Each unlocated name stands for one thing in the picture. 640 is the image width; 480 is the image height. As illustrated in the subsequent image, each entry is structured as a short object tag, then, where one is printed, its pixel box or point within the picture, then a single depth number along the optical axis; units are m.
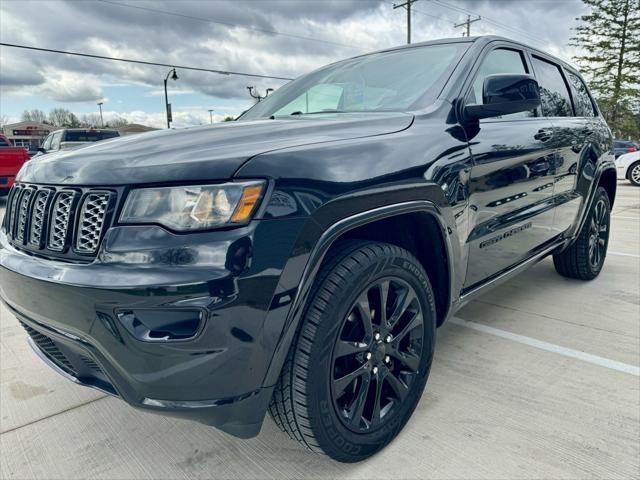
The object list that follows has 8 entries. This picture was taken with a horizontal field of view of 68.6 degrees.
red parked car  9.72
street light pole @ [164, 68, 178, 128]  26.03
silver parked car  12.66
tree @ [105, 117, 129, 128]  50.97
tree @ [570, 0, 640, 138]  28.11
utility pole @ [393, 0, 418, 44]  25.59
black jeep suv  1.30
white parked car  13.22
